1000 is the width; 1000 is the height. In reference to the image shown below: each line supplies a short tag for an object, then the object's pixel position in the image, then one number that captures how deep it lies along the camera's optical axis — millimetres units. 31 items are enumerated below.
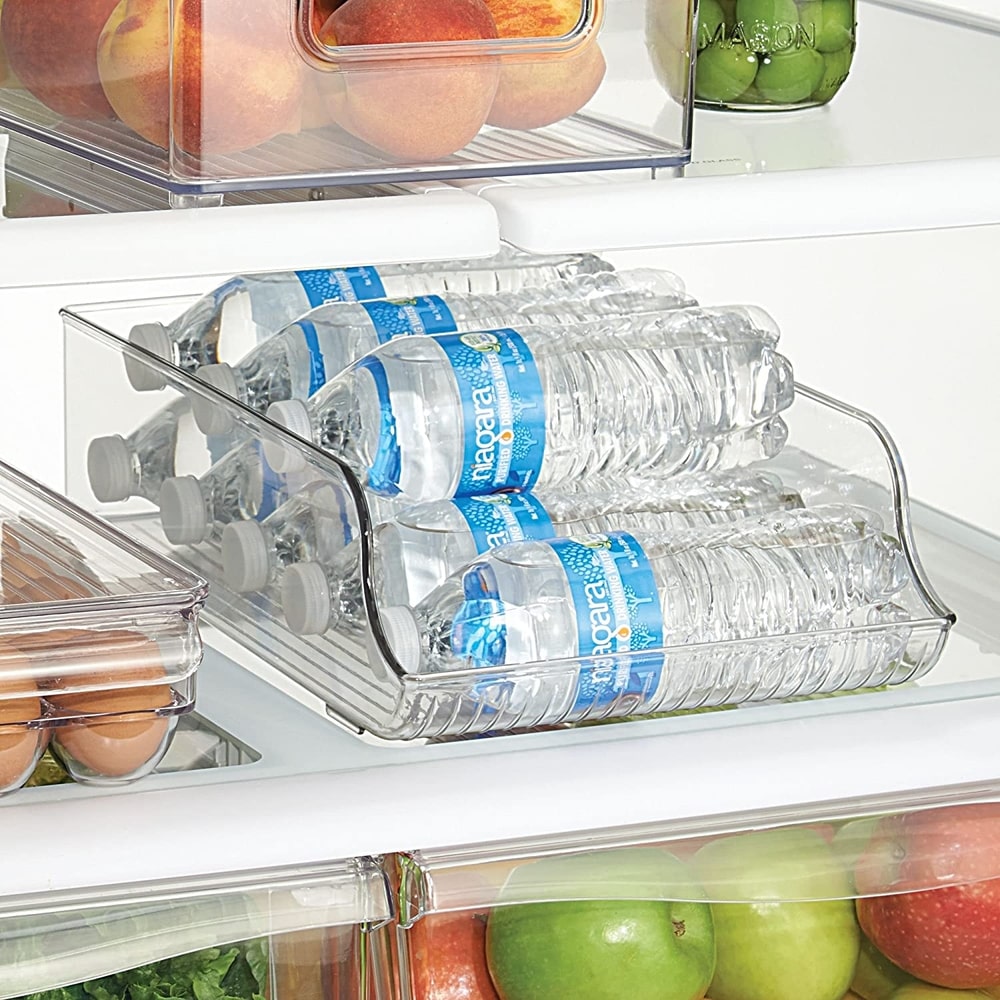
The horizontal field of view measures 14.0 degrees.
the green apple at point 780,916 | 1500
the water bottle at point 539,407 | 1481
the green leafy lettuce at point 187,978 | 1450
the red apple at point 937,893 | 1516
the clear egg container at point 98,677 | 1381
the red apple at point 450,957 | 1488
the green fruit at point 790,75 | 1522
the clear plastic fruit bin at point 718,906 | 1465
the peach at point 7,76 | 1389
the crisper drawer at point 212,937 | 1418
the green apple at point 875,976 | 1554
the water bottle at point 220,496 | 1496
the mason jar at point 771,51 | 1511
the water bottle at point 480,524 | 1455
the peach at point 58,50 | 1358
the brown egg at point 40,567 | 1437
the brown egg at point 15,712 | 1377
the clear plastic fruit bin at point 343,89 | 1342
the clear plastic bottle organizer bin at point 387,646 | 1437
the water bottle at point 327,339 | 1532
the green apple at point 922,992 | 1560
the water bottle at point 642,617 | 1446
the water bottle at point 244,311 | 1580
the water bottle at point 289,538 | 1456
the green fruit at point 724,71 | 1520
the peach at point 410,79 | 1361
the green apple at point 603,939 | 1478
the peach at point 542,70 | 1389
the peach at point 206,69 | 1336
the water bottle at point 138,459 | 1561
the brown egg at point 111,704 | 1387
